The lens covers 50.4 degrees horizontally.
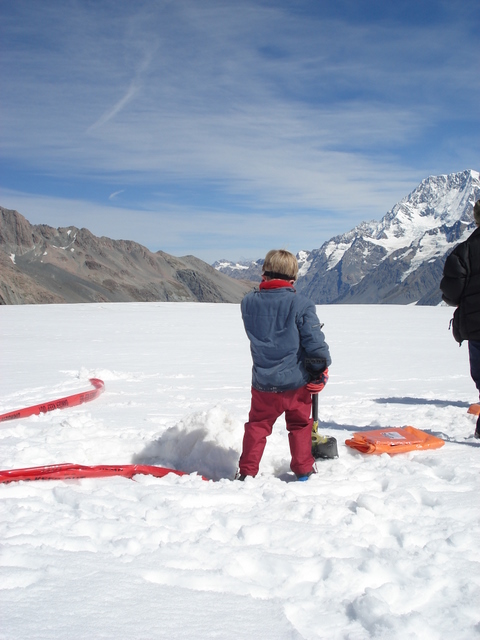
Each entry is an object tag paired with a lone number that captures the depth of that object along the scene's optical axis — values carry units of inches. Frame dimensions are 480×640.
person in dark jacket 178.1
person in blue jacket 146.6
